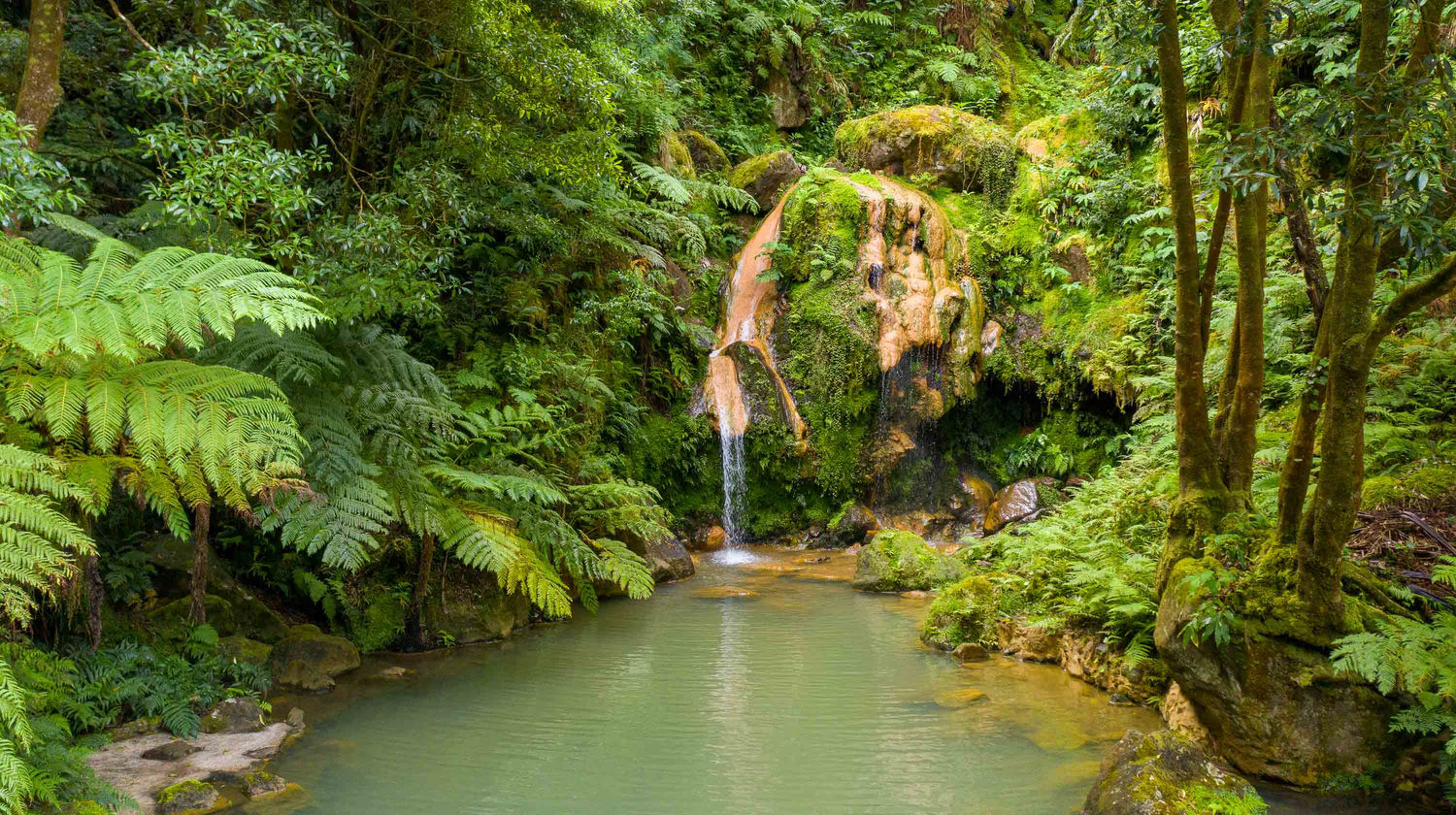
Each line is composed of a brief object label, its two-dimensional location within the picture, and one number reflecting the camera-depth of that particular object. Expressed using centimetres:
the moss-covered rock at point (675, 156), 1323
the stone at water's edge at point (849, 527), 1166
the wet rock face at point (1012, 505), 1095
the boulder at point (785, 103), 1747
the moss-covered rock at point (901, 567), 891
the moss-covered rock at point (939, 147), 1447
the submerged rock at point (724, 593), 857
